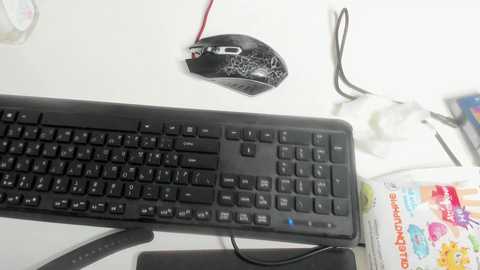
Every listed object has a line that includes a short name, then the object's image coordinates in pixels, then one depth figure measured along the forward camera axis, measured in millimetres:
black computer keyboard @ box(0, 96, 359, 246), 374
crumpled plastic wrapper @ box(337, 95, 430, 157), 426
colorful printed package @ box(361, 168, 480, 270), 333
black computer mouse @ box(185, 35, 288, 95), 445
